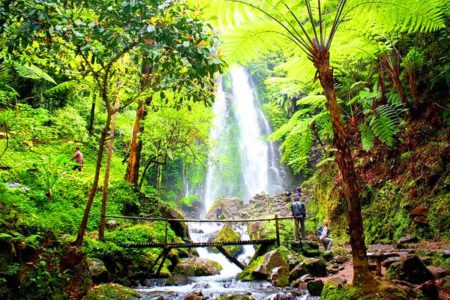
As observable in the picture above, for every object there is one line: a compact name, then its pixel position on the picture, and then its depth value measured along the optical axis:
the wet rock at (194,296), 5.25
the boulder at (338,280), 3.30
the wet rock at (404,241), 6.17
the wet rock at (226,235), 11.28
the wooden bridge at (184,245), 7.10
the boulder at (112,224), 8.27
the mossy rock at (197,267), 8.41
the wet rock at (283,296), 5.06
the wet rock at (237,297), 4.99
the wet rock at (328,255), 7.09
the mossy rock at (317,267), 6.13
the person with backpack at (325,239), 7.98
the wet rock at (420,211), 6.39
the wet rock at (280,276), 6.25
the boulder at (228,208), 17.16
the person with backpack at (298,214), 8.22
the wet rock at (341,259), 6.79
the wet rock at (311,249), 7.32
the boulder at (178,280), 7.04
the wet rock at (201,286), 6.60
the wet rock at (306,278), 5.89
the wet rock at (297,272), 6.33
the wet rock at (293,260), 6.81
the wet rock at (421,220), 6.28
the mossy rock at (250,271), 7.06
